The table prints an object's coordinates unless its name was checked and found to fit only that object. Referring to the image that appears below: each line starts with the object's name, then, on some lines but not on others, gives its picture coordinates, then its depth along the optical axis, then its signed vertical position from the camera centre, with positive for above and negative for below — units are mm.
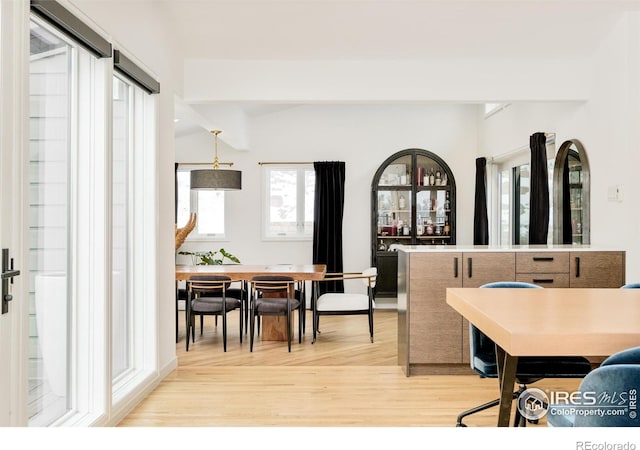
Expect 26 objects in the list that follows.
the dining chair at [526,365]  2457 -631
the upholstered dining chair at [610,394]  1241 -385
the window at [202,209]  7785 +306
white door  1944 +94
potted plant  7227 -387
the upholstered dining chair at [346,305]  5277 -734
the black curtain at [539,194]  4926 +337
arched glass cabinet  7422 +368
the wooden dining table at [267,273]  5266 -418
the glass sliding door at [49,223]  2396 +32
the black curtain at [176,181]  7651 +702
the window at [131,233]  3396 -20
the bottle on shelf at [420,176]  7457 +751
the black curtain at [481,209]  6746 +270
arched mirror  4582 +323
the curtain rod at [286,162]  7695 +974
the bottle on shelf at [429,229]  7477 +20
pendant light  5625 +534
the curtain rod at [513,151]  5293 +910
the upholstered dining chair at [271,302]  5086 -685
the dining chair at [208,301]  5030 -681
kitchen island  4082 -363
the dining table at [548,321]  1606 -301
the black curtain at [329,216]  7520 +200
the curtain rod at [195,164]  7692 +945
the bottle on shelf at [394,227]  7483 +47
